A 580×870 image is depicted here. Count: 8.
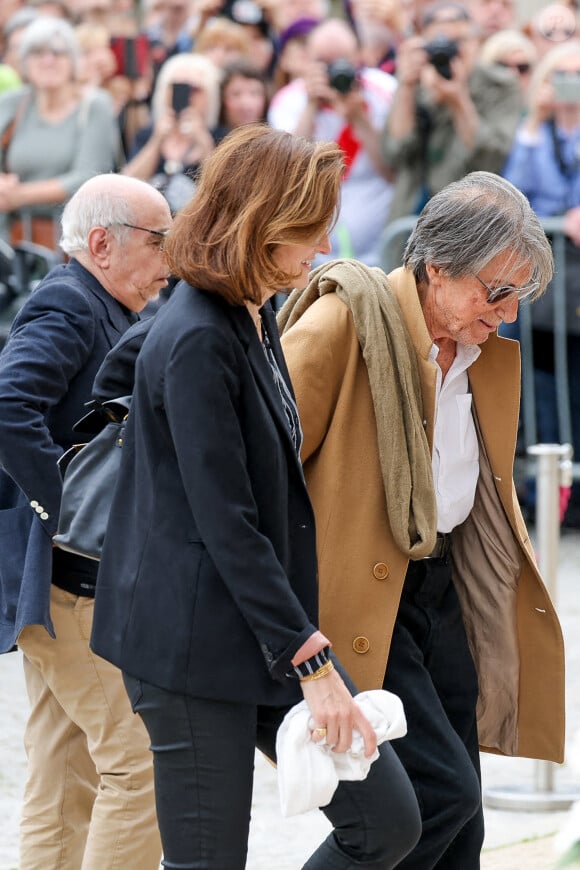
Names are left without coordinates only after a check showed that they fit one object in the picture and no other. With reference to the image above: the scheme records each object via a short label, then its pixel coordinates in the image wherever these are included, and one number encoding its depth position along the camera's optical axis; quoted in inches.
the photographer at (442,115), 581.6
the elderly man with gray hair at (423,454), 236.8
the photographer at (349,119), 595.2
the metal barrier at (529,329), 582.2
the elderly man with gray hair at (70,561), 254.7
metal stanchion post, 364.5
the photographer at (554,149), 579.8
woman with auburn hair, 192.9
